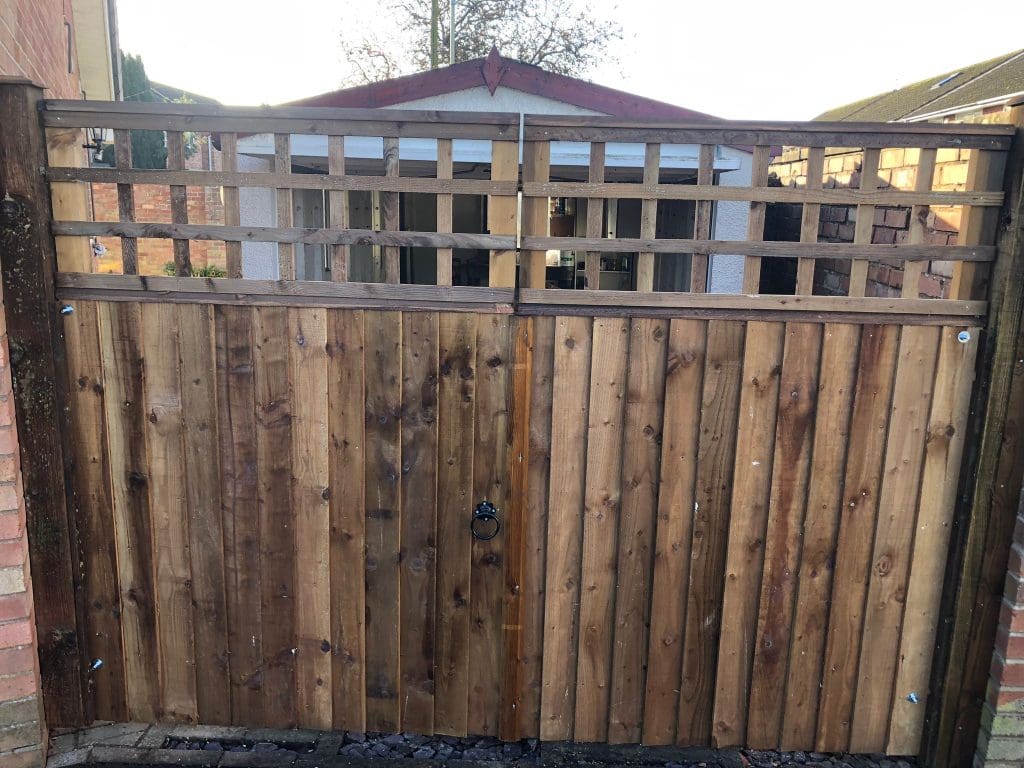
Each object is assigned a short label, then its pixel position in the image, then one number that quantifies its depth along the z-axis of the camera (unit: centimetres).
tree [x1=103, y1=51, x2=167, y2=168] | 1714
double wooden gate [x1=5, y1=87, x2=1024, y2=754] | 254
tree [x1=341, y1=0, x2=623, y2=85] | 1677
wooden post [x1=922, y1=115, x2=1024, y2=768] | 250
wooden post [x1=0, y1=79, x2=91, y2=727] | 247
